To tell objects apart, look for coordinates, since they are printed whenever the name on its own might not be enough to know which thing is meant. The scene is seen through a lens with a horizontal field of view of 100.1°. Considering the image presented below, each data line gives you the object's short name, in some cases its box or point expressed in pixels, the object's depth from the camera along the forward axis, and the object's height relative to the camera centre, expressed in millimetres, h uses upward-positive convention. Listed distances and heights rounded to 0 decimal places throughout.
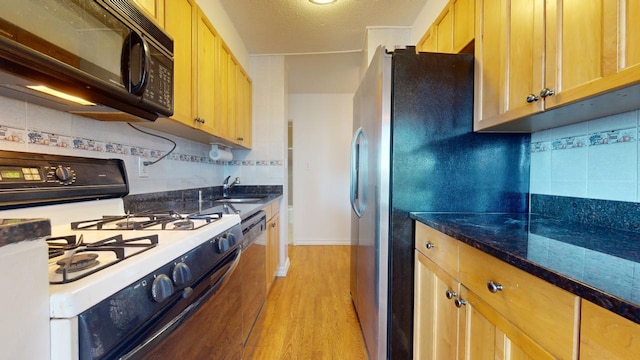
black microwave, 595 +323
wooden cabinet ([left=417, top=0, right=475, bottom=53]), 1449 +908
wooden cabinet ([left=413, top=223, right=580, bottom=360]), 585 -384
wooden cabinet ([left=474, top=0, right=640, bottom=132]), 723 +396
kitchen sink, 2188 -206
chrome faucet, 2787 -100
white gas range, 456 -188
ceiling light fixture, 1990 +1303
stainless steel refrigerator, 1380 +70
